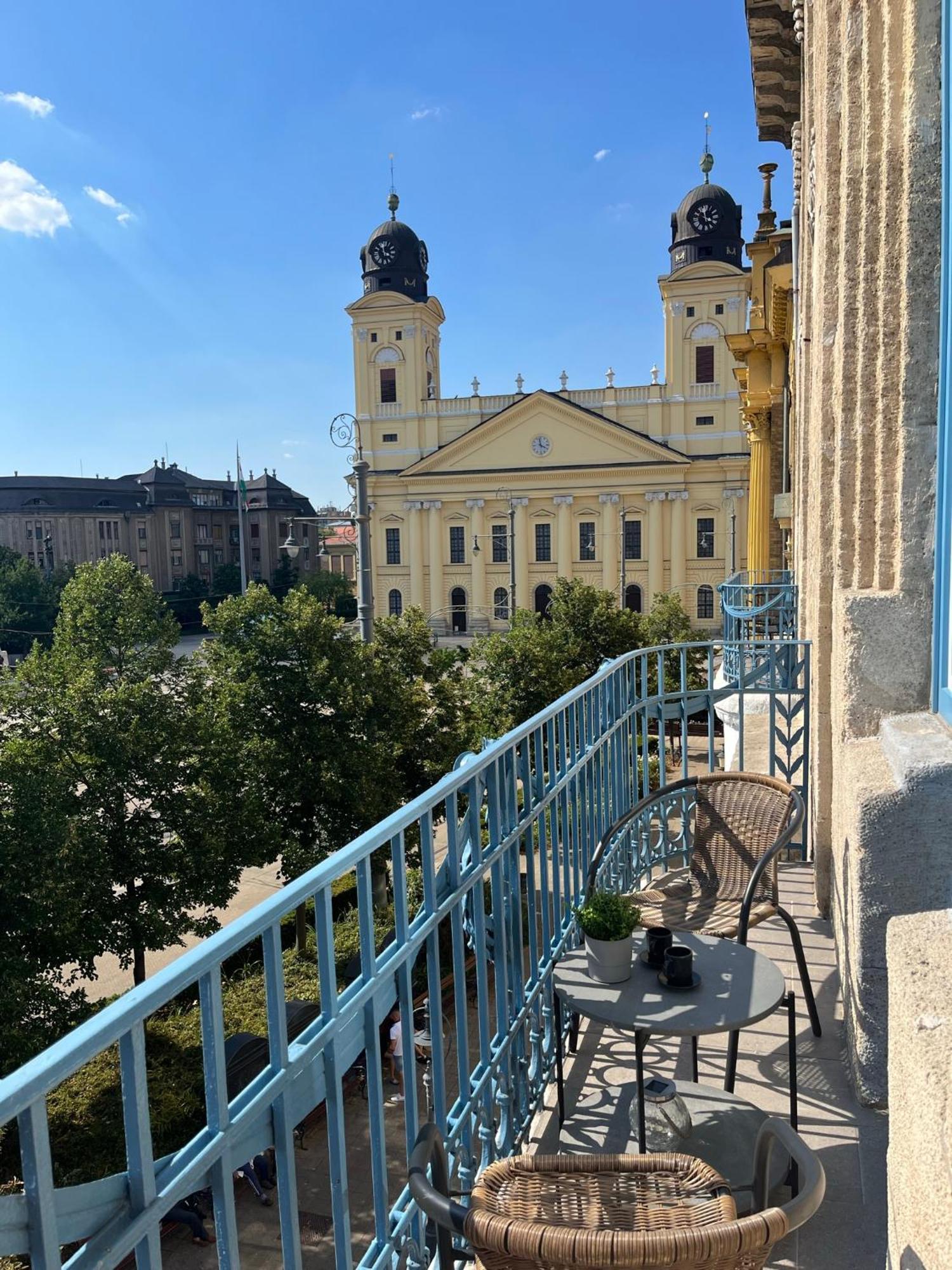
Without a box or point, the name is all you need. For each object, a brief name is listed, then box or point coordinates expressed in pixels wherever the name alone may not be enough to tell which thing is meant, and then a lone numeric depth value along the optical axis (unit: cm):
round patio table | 271
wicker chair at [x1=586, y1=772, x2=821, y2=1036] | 384
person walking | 842
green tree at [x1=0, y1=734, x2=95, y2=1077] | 989
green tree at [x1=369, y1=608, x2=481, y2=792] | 1666
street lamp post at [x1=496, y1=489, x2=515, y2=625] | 5702
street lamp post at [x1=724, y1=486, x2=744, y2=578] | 5569
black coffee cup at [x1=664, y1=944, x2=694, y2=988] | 289
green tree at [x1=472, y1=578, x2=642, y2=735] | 1984
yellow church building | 5634
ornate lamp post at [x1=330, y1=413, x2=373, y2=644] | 1367
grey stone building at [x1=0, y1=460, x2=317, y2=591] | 7762
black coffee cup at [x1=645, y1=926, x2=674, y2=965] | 303
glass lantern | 255
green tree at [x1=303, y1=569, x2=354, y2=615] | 7275
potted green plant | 291
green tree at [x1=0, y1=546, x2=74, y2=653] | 6331
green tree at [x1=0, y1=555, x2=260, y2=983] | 1202
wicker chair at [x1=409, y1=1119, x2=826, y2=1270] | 157
